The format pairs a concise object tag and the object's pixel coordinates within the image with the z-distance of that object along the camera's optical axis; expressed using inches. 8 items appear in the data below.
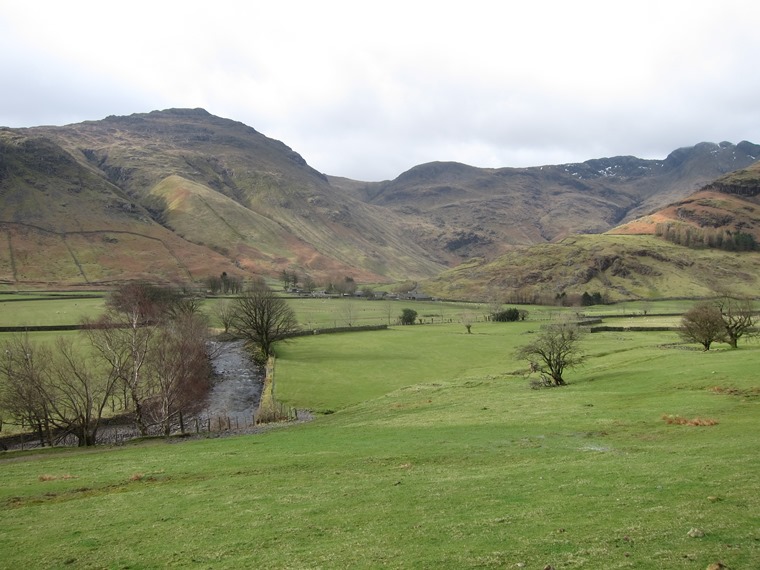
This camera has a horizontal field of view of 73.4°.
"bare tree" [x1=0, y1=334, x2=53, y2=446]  1840.6
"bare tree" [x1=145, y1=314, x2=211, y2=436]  2108.8
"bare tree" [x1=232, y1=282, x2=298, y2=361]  3816.4
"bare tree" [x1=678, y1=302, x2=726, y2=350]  2659.9
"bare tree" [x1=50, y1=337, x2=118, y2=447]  1834.4
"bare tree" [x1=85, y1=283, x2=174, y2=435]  2076.8
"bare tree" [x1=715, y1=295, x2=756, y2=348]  2667.8
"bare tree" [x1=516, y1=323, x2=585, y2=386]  2214.6
